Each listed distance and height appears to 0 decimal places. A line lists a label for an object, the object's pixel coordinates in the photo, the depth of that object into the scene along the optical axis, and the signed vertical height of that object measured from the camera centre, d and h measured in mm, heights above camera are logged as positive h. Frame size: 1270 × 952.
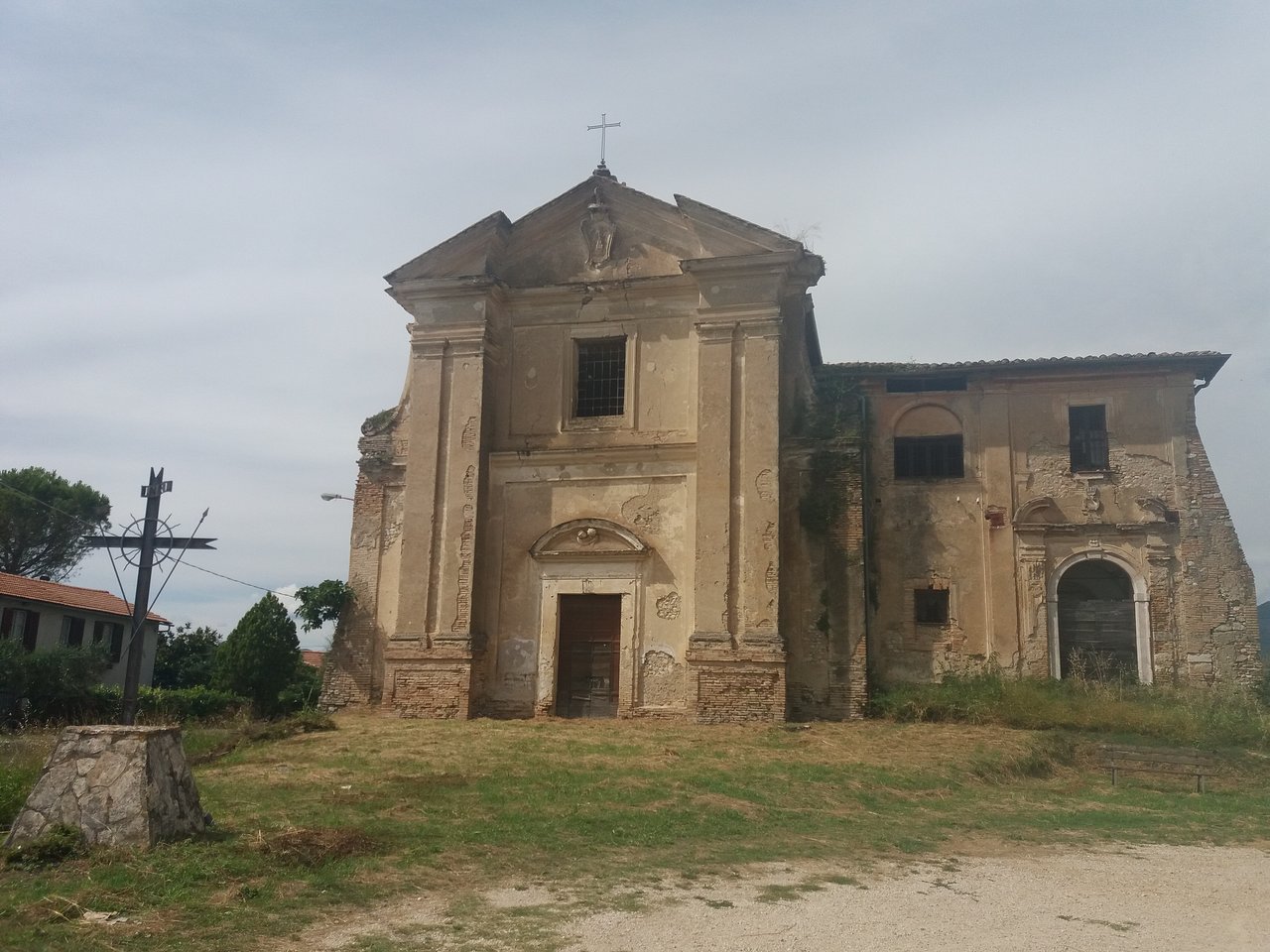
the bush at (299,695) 19312 -1047
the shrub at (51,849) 6742 -1438
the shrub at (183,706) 18875 -1352
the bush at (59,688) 22969 -1249
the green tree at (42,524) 35125 +3849
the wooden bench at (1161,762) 12672 -1239
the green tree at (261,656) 18938 -312
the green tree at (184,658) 35469 -737
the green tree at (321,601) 18922 +741
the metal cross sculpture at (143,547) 10922 +1004
